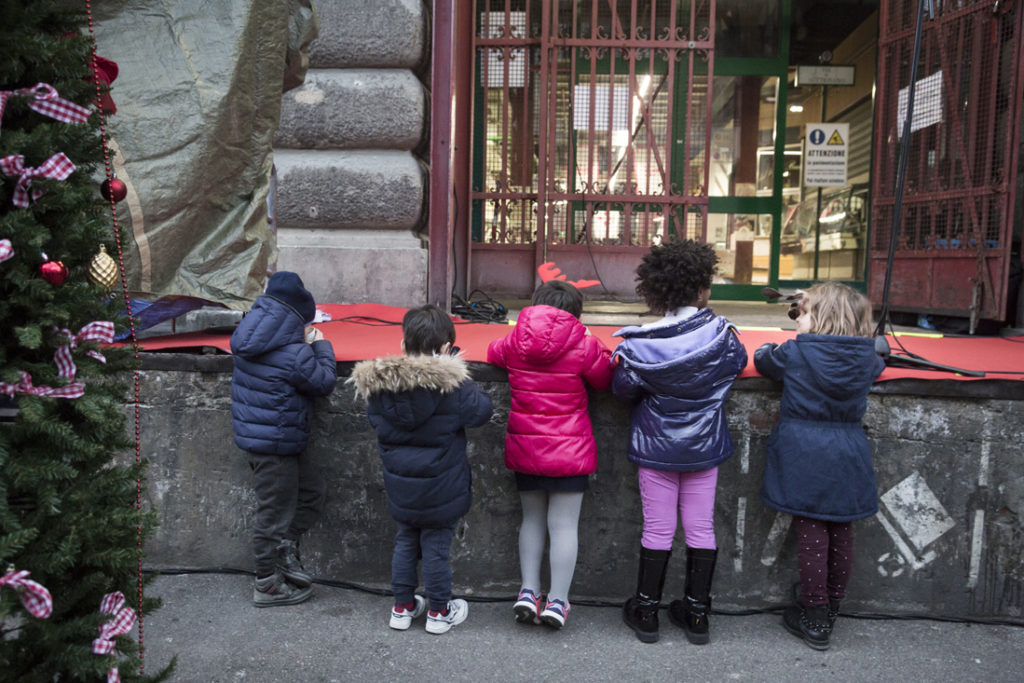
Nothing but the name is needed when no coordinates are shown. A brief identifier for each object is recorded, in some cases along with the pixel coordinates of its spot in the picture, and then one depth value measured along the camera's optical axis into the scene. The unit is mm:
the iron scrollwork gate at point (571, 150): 6156
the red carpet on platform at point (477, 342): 3562
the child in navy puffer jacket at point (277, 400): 3111
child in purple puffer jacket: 3014
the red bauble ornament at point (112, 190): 1925
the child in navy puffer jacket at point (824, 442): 3016
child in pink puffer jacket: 3059
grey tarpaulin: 3312
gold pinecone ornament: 1871
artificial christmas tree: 1677
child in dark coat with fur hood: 2918
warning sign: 8656
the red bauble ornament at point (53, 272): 1704
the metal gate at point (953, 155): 5289
